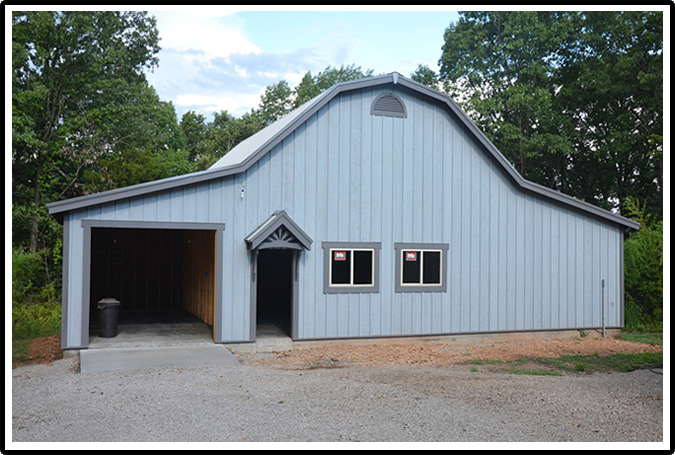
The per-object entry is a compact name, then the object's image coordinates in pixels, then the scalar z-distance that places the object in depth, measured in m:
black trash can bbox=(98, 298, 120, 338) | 12.06
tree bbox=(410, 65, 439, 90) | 30.07
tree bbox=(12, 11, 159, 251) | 20.84
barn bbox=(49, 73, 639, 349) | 11.66
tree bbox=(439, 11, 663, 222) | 25.66
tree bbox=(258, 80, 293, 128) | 39.97
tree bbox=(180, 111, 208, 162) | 40.94
